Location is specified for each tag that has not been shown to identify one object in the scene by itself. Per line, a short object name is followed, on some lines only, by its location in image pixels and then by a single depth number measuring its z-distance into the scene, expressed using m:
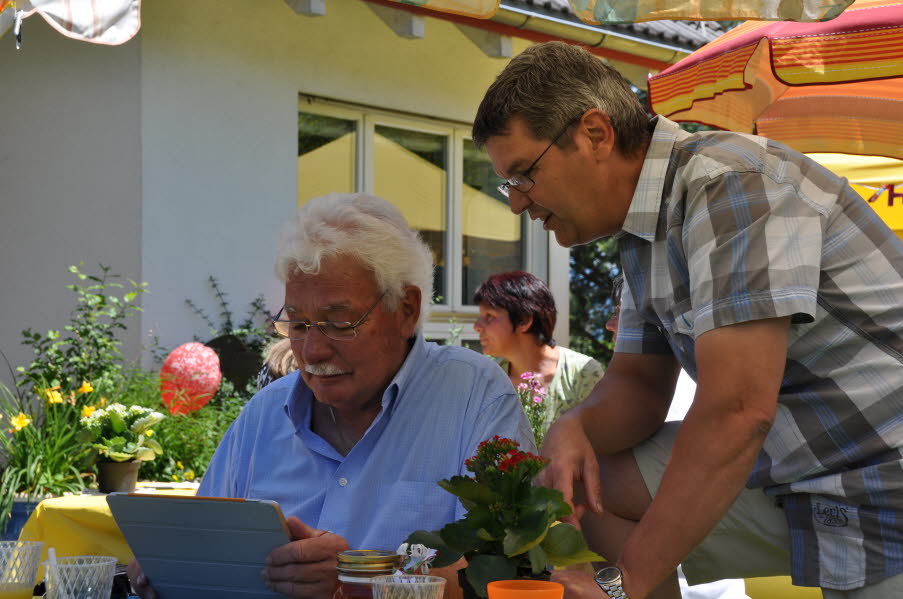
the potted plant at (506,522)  1.64
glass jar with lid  1.79
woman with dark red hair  5.97
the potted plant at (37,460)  5.14
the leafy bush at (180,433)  5.63
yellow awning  5.37
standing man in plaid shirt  1.95
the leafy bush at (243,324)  7.01
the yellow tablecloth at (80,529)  3.95
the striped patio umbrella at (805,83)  3.79
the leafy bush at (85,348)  5.99
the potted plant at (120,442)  4.38
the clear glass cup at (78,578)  1.81
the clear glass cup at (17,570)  1.84
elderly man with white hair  2.49
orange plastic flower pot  1.55
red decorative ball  5.73
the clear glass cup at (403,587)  1.64
